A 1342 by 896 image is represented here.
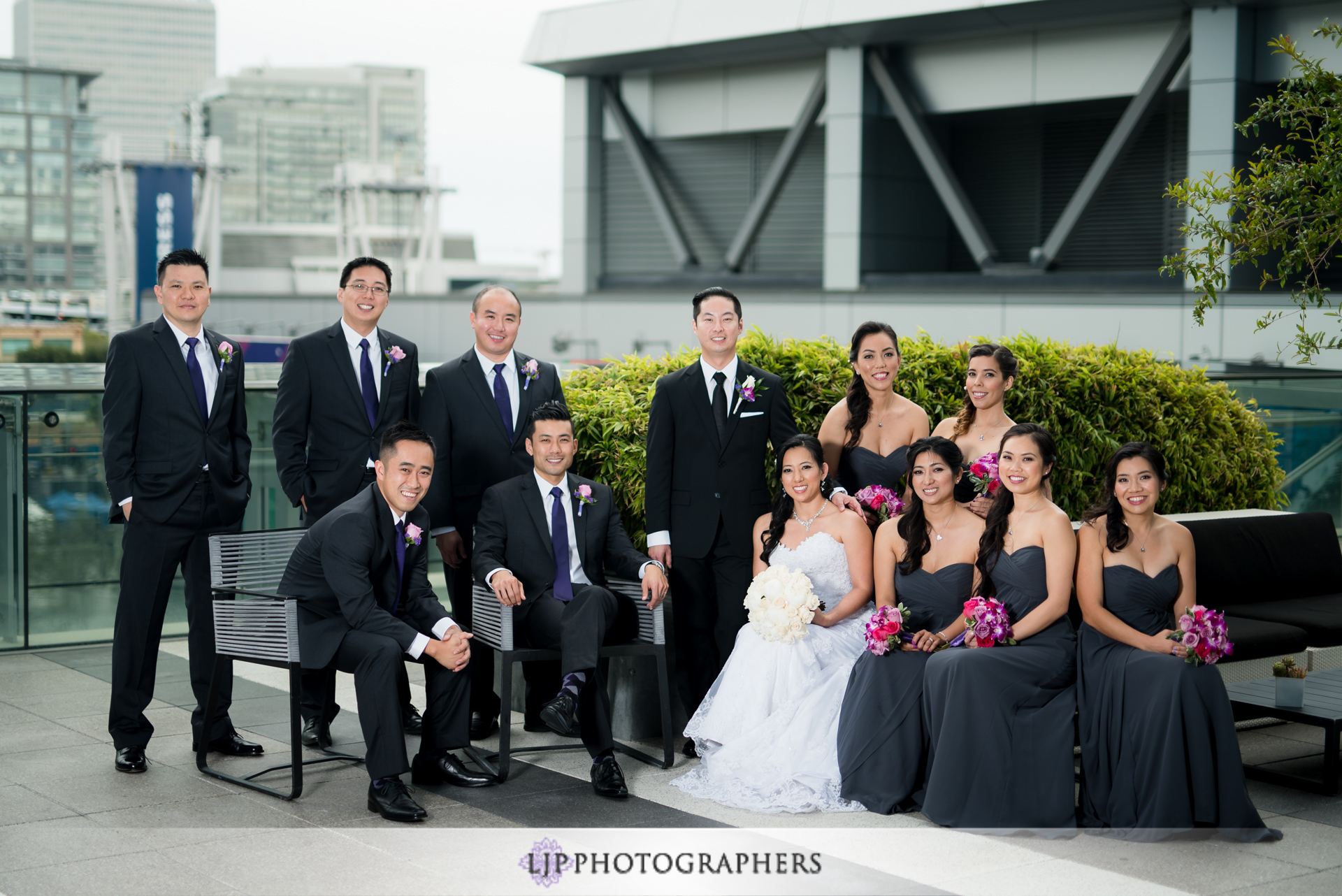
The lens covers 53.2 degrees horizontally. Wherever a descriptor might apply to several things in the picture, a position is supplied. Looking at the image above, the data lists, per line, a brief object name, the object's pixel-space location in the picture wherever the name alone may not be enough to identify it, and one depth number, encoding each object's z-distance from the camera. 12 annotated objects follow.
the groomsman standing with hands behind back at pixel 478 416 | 5.87
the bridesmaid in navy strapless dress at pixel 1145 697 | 4.64
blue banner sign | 38.88
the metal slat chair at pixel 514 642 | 5.30
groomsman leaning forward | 4.88
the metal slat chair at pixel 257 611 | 4.98
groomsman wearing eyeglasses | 5.75
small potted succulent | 5.21
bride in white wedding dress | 5.16
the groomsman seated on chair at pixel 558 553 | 5.33
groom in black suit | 5.80
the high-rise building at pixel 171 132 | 78.50
